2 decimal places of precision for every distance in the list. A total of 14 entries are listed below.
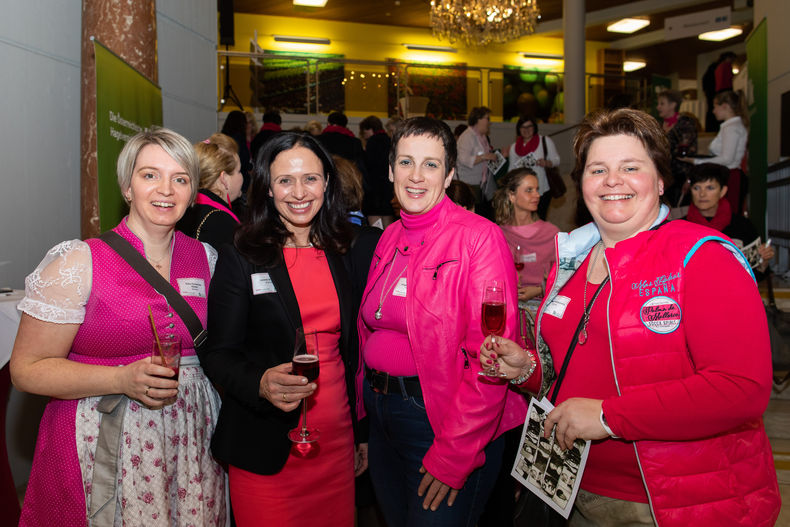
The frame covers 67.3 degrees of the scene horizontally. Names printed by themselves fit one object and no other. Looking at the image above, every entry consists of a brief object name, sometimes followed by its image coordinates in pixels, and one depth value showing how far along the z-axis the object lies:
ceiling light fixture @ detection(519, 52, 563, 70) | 18.52
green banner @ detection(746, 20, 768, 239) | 7.67
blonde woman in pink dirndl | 1.83
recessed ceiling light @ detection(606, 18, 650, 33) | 16.42
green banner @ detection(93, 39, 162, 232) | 3.25
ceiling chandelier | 11.24
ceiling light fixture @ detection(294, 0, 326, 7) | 15.53
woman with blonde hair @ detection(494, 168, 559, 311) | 4.64
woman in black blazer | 2.03
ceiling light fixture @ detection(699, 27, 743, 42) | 15.91
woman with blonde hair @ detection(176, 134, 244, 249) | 3.30
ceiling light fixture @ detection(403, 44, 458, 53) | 17.67
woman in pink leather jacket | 1.88
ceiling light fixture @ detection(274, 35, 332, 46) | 16.50
